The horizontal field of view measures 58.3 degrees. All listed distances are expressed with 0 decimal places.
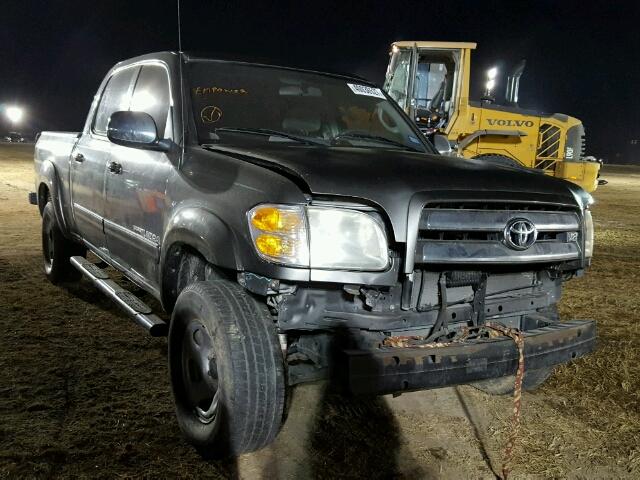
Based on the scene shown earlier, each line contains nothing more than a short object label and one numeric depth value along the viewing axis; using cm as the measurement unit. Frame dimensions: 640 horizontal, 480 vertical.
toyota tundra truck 224
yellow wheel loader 1024
